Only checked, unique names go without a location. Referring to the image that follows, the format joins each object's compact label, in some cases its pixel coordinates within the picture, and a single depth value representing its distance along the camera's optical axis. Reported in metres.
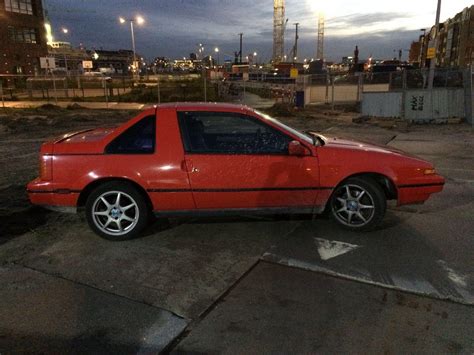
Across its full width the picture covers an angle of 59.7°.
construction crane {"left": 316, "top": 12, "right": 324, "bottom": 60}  131.88
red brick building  45.19
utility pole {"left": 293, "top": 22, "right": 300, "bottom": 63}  89.97
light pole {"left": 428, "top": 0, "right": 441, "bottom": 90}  18.05
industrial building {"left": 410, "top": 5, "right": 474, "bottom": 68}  72.75
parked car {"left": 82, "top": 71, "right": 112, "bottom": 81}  42.27
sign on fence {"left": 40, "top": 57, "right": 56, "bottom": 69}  28.88
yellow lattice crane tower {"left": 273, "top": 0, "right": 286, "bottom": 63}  118.19
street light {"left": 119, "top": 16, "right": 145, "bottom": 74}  41.42
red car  4.58
